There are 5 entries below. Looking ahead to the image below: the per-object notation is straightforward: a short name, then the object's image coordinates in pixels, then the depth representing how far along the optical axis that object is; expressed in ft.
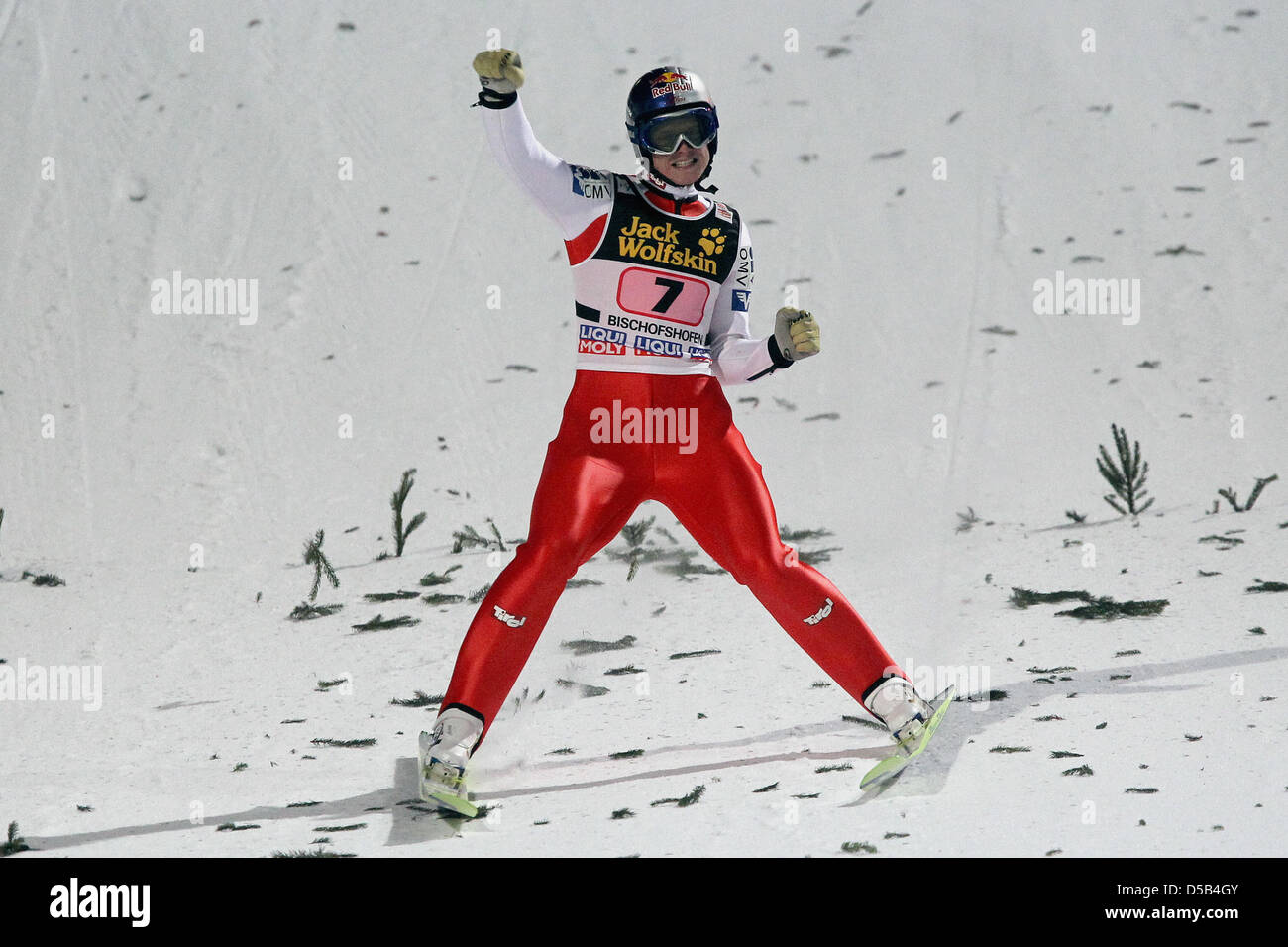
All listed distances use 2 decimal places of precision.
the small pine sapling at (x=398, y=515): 43.34
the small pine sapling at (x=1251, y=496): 42.65
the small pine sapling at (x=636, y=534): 43.50
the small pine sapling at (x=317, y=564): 39.22
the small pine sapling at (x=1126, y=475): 43.73
